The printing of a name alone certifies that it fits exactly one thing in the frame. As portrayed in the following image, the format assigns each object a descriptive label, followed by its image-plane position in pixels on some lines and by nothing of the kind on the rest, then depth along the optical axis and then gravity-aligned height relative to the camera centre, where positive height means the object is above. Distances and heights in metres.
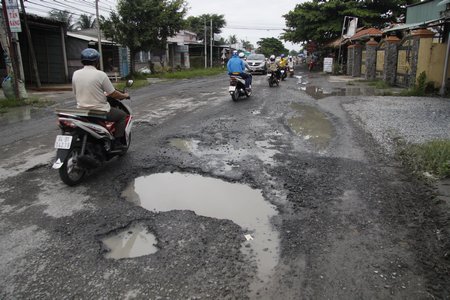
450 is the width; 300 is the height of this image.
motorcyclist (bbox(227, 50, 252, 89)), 12.01 -0.08
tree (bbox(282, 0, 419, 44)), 31.05 +4.07
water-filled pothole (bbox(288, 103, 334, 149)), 6.92 -1.34
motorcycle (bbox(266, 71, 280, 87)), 16.75 -0.65
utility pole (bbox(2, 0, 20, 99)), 11.81 +0.31
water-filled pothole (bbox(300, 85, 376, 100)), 14.05 -1.14
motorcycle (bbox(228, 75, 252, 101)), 11.93 -0.70
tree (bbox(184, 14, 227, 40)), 57.48 +6.30
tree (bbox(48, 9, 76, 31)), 37.71 +5.19
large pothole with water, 3.24 -1.51
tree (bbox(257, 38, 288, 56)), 78.25 +3.79
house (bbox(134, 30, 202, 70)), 34.97 +0.93
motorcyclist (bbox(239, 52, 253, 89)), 12.36 -0.29
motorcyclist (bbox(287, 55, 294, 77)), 24.23 -0.12
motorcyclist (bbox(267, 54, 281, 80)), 16.60 -0.12
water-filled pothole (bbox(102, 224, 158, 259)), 3.11 -1.53
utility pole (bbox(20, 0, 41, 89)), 16.61 +1.50
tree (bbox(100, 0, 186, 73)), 23.30 +2.62
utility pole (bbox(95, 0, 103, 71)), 21.75 +2.82
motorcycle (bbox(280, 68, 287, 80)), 20.45 -0.55
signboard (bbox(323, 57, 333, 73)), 28.95 -0.13
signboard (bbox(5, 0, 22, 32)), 11.54 +1.55
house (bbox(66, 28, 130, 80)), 23.19 +0.79
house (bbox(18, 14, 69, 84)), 21.05 +0.64
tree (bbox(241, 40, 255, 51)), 92.74 +4.65
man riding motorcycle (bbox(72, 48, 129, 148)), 4.87 -0.26
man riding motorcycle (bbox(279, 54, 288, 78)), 20.50 +0.01
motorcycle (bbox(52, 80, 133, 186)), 4.48 -0.97
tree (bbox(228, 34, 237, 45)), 81.60 +5.33
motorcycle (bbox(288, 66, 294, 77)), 24.33 -0.44
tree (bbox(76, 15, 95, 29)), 44.99 +5.10
